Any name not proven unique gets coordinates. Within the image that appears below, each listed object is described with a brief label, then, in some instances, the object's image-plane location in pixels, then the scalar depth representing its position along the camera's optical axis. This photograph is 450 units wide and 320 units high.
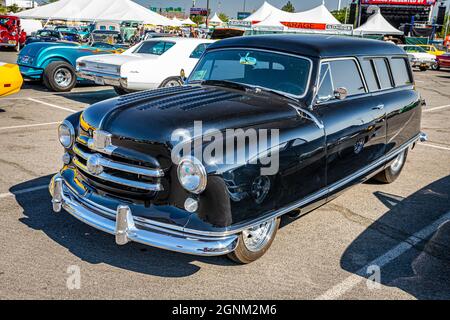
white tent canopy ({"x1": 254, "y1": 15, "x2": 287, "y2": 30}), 29.25
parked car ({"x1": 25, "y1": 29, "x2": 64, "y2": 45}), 18.31
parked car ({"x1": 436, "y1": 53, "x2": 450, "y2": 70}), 27.86
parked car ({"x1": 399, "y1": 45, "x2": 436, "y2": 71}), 27.47
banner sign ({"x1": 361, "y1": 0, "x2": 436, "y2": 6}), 54.78
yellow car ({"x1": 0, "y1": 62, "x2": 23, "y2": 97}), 8.71
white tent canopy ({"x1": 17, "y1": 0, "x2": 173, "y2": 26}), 21.12
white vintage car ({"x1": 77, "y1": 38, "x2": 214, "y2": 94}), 10.13
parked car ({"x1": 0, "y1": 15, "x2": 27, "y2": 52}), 25.80
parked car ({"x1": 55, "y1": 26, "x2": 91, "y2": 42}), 23.27
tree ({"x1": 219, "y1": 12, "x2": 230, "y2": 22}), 112.41
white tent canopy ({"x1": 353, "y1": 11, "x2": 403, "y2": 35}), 31.41
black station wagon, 3.13
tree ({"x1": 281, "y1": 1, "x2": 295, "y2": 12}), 105.25
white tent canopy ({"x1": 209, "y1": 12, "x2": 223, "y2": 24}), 53.56
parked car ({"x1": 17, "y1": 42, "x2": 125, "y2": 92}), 12.00
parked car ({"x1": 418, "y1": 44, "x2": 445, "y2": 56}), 29.93
